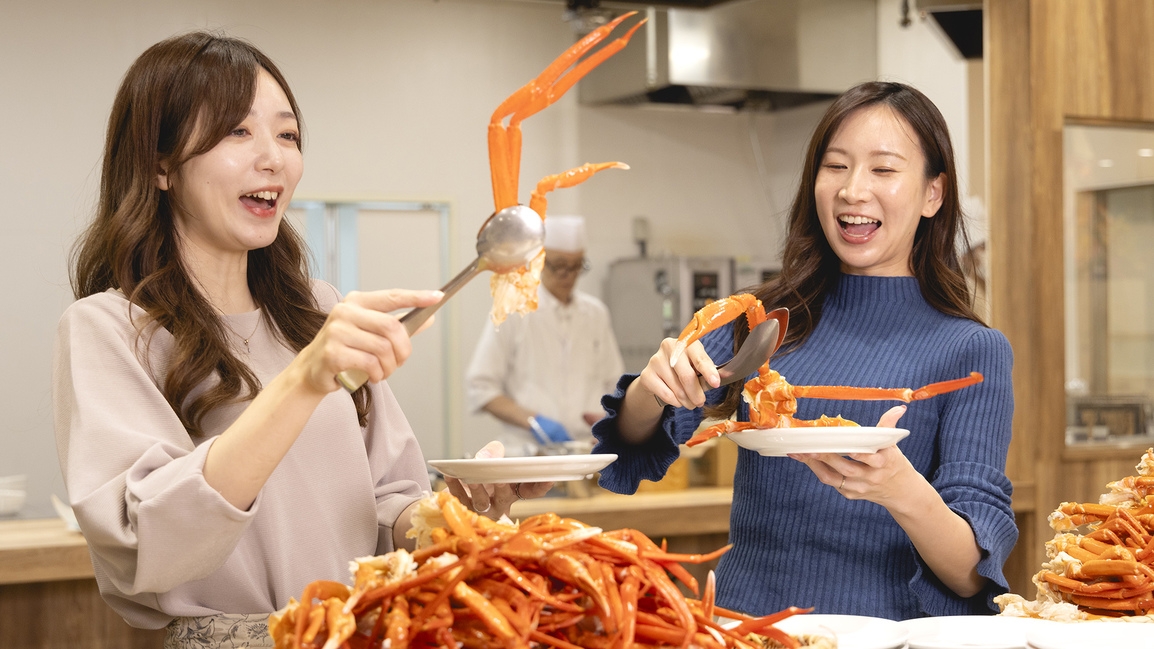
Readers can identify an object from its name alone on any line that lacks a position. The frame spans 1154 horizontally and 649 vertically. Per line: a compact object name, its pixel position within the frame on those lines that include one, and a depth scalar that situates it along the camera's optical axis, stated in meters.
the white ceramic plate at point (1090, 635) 1.10
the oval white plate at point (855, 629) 1.09
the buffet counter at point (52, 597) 2.86
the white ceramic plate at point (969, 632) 1.14
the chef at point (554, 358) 5.29
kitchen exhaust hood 5.66
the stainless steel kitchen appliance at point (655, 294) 6.10
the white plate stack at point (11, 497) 3.47
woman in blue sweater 1.53
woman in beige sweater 1.24
